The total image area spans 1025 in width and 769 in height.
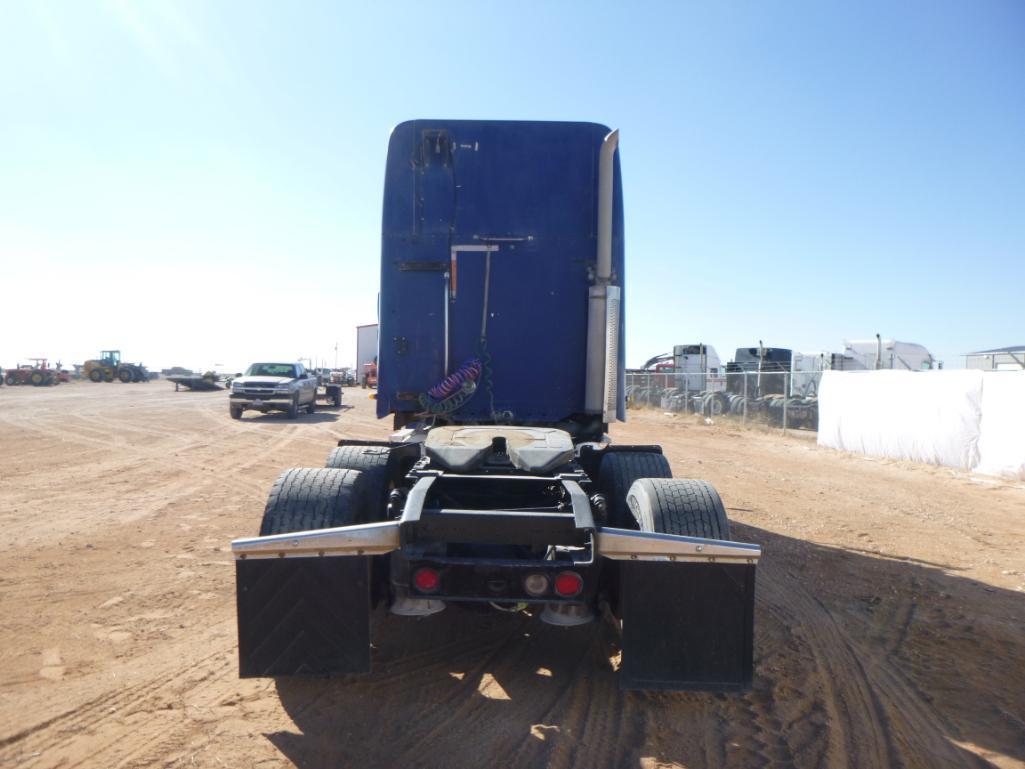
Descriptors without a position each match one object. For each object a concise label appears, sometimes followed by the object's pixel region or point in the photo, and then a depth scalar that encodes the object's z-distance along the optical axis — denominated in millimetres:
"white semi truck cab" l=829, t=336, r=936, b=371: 31578
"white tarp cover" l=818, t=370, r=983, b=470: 13578
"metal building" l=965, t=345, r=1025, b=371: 22828
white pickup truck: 23094
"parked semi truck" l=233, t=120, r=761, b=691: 3410
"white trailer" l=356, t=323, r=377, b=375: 28761
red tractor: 48219
